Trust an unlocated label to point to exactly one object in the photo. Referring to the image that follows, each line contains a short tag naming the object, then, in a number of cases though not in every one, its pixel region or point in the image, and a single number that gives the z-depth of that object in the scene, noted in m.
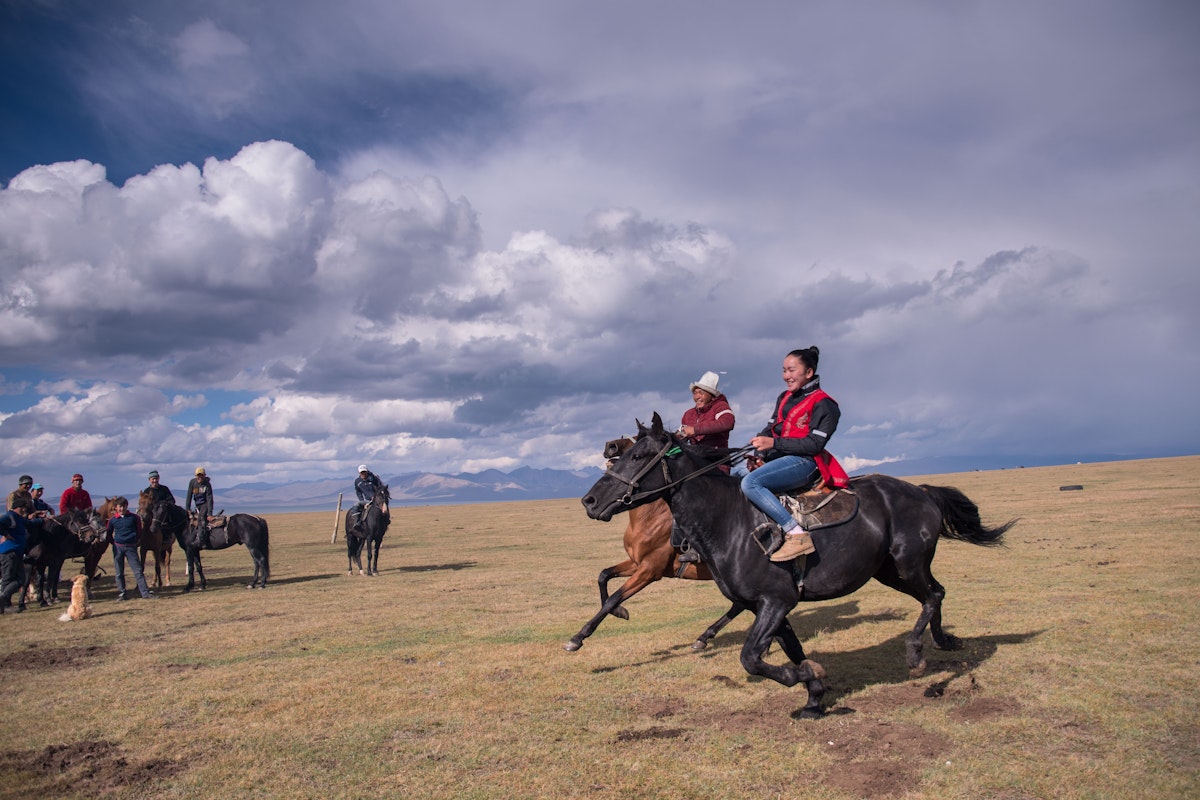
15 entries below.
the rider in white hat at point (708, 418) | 9.25
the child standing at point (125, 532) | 16.61
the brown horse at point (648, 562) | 9.80
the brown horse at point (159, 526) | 18.98
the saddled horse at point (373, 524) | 21.55
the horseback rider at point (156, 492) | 19.28
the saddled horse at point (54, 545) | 16.83
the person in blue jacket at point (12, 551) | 15.35
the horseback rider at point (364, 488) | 21.70
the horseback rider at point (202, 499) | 19.50
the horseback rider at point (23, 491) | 16.33
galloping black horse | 6.95
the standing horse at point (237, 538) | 19.39
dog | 14.54
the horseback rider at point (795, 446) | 7.00
